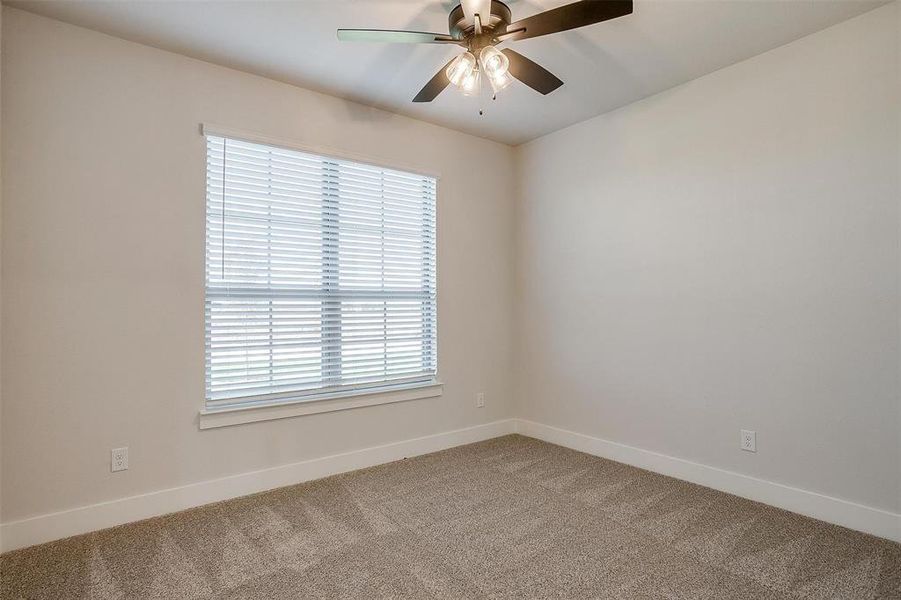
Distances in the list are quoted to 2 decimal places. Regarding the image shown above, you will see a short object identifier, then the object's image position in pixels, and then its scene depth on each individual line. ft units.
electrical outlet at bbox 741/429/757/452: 9.16
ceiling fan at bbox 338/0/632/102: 6.15
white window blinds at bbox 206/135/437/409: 9.45
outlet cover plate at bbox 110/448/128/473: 8.22
